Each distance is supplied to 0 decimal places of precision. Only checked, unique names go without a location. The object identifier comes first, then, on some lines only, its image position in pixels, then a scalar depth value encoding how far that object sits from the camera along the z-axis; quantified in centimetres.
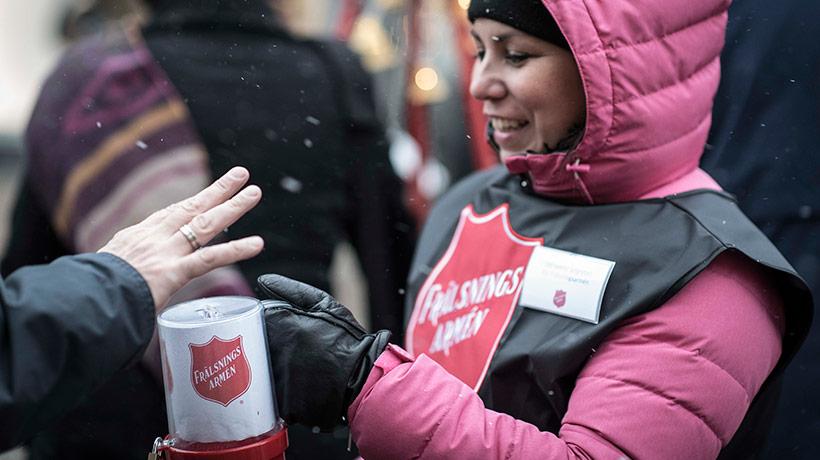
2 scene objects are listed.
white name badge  166
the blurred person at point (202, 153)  209
